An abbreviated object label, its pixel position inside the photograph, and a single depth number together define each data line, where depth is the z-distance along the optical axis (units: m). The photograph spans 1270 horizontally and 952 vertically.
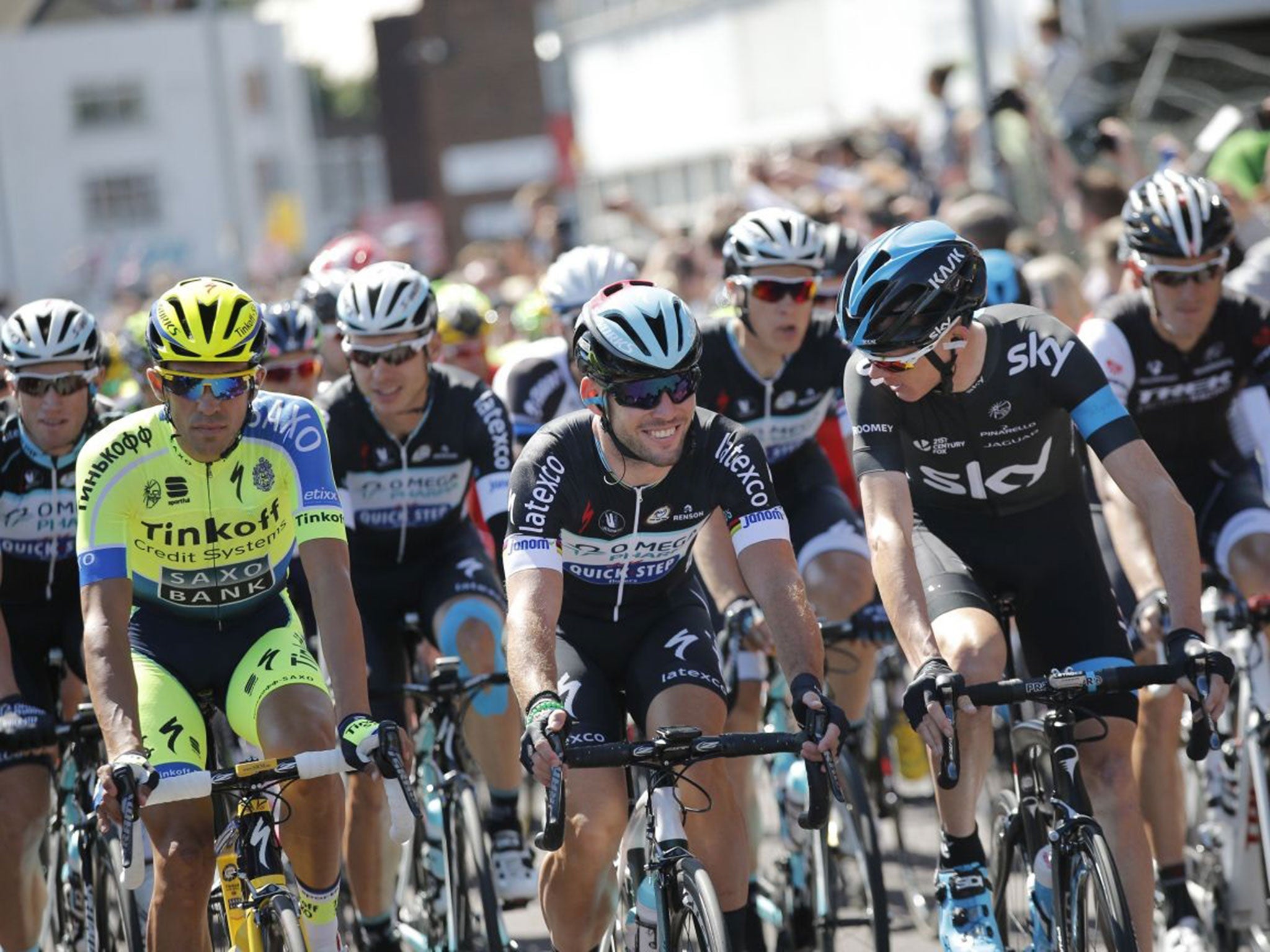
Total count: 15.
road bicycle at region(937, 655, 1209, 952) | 9.85
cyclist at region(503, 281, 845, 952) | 10.55
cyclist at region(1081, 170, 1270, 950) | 12.78
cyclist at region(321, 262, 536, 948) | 14.50
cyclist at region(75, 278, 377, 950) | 10.95
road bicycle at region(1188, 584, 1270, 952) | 12.62
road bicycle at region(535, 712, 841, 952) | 9.59
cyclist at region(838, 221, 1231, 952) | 10.69
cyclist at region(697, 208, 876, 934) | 14.66
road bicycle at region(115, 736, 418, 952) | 9.97
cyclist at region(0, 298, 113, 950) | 13.19
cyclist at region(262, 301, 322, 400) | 16.03
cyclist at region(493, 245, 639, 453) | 16.17
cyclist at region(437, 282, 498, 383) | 18.73
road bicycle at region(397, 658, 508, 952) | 13.11
